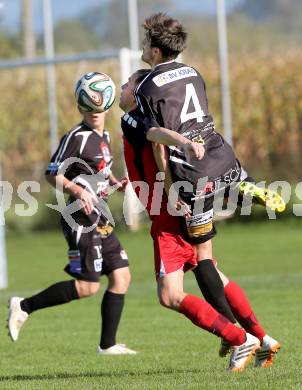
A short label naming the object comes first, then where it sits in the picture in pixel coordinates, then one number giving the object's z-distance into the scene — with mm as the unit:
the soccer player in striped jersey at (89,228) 17484
